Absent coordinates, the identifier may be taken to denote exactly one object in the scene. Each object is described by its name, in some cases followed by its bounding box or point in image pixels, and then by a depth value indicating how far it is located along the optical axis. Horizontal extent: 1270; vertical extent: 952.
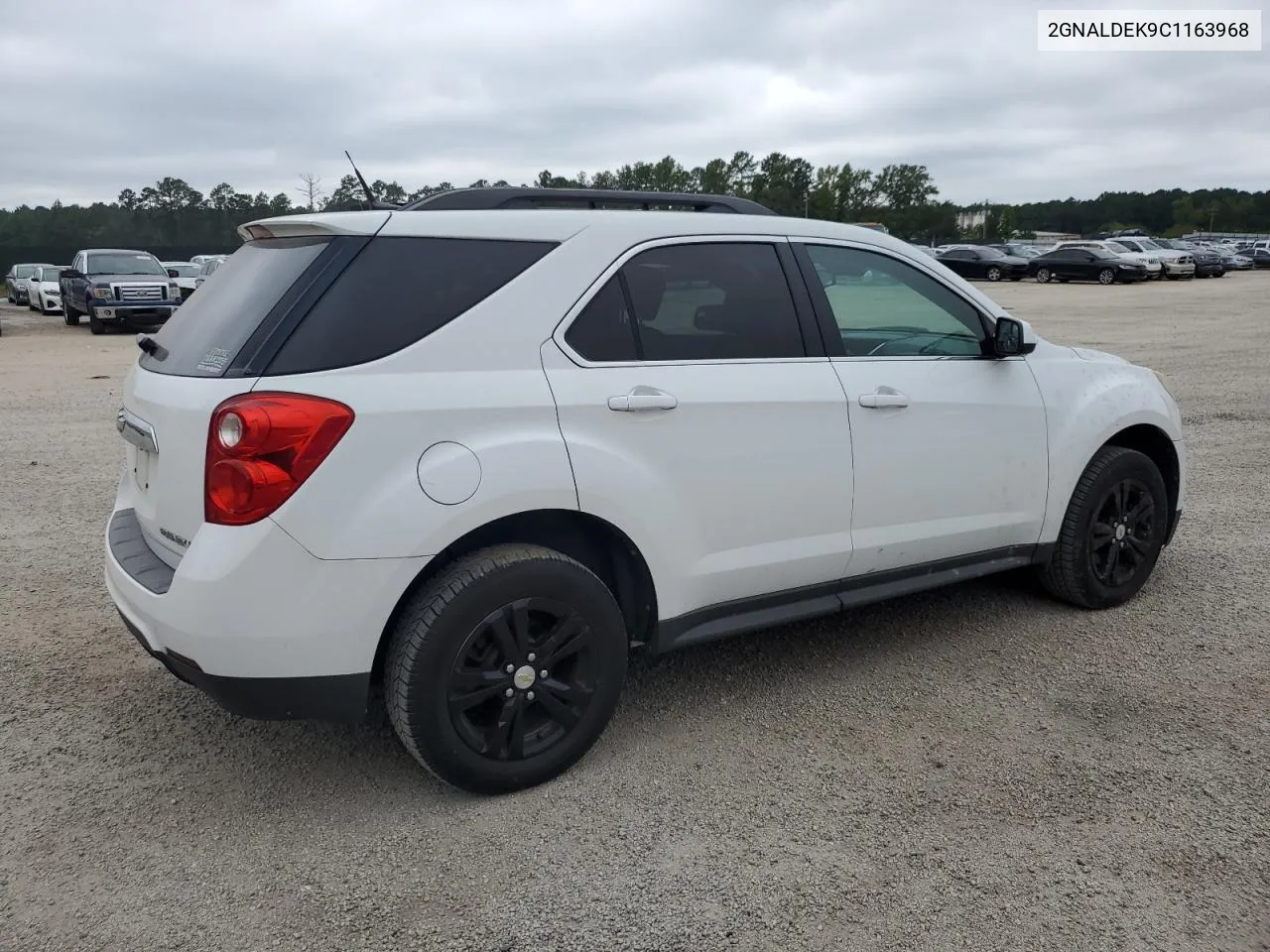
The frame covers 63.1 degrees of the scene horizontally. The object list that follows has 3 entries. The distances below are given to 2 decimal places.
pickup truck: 21.86
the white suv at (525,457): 2.84
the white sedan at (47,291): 29.27
